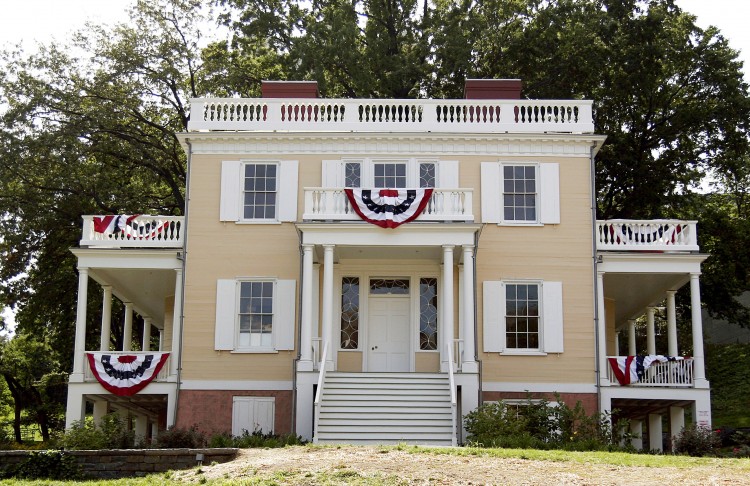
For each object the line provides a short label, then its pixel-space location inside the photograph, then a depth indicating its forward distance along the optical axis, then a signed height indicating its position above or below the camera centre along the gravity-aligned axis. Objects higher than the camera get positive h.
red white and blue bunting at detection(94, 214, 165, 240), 29.33 +4.49
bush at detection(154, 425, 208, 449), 25.12 -0.88
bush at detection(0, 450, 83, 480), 20.02 -1.23
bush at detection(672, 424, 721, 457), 25.00 -0.82
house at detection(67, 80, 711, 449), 27.72 +3.51
